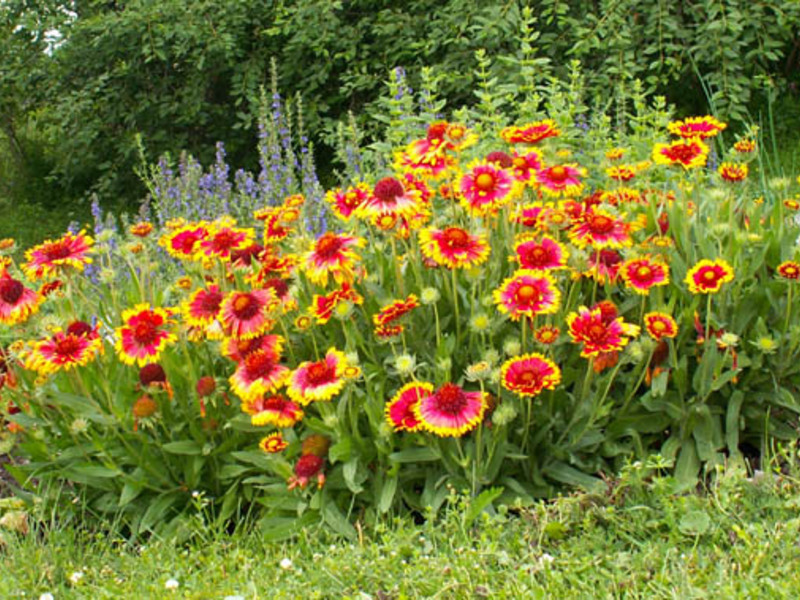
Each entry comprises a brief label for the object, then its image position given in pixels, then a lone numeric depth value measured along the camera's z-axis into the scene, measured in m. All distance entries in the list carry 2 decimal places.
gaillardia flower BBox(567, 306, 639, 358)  2.18
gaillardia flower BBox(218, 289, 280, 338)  2.31
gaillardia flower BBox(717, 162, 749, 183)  2.64
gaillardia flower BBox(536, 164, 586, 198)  2.52
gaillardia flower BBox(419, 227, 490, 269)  2.28
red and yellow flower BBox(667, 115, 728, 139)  2.55
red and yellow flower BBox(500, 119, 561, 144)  2.59
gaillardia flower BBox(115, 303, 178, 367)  2.36
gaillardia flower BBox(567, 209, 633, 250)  2.28
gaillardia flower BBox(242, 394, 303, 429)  2.29
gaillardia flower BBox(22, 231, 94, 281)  2.46
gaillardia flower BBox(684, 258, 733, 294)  2.27
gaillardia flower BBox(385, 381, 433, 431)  2.20
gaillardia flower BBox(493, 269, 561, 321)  2.19
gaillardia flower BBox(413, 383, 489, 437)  2.12
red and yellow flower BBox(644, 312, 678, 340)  2.31
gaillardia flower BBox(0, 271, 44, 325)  2.41
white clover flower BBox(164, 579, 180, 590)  2.05
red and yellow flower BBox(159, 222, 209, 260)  2.59
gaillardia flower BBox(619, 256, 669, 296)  2.33
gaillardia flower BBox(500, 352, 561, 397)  2.16
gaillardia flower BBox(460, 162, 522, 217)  2.36
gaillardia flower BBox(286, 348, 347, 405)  2.19
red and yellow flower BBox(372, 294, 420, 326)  2.30
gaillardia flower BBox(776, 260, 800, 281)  2.35
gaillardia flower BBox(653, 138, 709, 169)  2.46
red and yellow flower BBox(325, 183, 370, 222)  2.66
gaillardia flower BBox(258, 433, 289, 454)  2.32
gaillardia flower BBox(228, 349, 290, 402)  2.29
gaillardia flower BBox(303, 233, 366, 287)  2.30
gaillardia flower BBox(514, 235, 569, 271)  2.28
